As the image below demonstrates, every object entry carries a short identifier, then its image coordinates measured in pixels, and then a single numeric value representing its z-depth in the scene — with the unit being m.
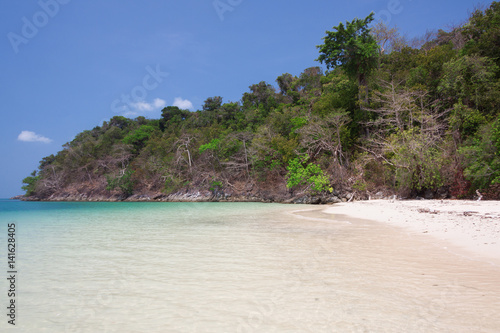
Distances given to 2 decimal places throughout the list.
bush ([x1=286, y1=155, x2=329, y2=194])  20.26
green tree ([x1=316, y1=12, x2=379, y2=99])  19.97
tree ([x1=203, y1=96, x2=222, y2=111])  50.47
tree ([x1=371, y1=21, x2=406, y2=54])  31.33
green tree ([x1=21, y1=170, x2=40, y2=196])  49.73
